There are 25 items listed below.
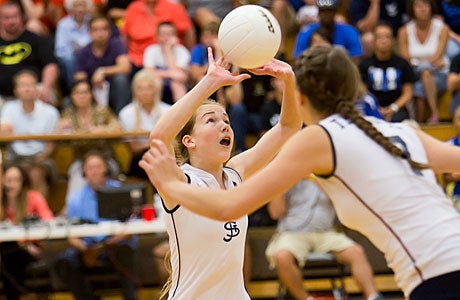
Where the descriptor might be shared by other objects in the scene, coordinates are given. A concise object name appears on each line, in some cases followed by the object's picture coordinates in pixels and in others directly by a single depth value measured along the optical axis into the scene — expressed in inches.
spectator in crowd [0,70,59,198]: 729.0
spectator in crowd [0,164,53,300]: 681.6
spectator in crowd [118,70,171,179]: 731.4
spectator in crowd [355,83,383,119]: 658.8
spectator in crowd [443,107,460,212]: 660.1
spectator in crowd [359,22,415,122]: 783.7
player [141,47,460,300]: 247.0
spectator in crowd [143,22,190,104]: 794.2
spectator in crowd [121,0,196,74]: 868.6
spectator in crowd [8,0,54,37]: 900.6
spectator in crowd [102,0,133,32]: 912.9
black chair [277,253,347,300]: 652.1
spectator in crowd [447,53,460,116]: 777.6
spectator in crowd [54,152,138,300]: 671.8
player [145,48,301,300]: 303.4
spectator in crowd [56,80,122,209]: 723.4
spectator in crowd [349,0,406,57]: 888.9
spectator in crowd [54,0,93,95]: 872.9
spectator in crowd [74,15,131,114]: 798.5
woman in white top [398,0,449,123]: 812.6
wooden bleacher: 706.2
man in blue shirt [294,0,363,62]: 801.6
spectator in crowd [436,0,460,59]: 889.5
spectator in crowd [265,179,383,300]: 629.0
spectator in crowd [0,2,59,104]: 821.9
